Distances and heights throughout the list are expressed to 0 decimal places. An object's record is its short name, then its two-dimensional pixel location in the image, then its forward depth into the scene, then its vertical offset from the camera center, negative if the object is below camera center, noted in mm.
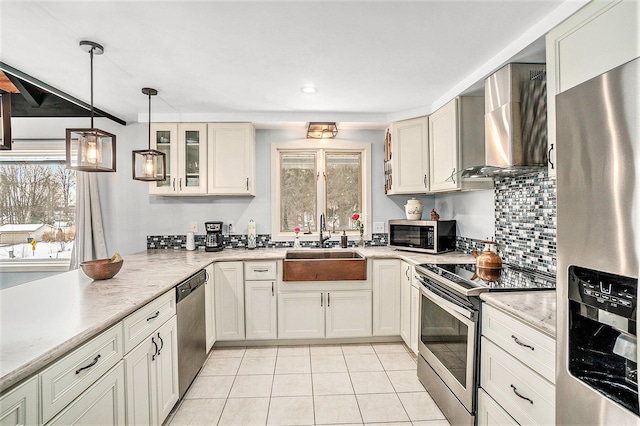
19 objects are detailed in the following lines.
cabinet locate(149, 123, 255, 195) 3352 +570
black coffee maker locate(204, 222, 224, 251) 3412 -269
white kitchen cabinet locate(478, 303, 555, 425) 1272 -705
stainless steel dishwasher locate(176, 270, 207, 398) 2172 -856
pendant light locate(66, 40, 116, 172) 1902 +392
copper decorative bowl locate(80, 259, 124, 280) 1938 -349
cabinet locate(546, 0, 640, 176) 1262 +731
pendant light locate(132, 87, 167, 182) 2613 +398
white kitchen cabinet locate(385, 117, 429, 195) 3221 +562
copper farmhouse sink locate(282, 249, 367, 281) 3006 -539
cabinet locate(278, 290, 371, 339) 3064 -965
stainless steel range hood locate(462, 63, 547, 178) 1965 +561
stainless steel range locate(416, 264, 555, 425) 1732 -700
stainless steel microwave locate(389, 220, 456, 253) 3070 -237
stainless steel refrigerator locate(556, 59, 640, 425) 840 -105
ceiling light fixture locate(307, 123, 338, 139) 3441 +891
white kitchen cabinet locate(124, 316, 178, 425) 1554 -897
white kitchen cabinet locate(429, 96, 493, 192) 2721 +621
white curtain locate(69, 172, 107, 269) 3410 -119
